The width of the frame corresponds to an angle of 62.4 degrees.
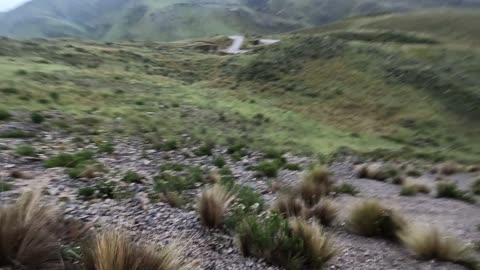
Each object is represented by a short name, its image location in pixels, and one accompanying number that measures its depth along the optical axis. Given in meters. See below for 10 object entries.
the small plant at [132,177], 11.74
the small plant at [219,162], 17.62
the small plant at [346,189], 13.71
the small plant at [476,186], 15.59
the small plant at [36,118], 18.41
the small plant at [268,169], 16.89
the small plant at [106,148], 15.80
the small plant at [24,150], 13.06
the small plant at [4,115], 17.94
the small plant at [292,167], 18.49
